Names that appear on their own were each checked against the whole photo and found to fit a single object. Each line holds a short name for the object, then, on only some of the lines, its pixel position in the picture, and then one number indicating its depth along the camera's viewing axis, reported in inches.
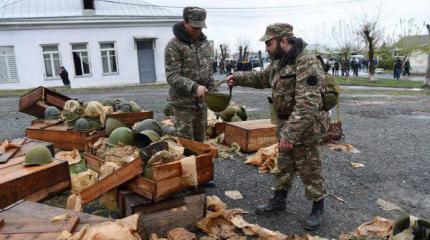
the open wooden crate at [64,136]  245.6
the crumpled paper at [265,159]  219.3
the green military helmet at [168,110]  322.0
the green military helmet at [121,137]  176.9
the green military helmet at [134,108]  279.0
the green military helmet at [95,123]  251.8
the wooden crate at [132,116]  259.9
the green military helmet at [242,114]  302.1
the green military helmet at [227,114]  293.4
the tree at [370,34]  1106.1
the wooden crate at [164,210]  131.8
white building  946.7
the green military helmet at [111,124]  236.1
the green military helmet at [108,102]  280.7
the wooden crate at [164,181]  130.6
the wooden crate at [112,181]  136.6
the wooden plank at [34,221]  109.3
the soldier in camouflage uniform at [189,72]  169.9
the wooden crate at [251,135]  249.3
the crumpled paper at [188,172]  139.7
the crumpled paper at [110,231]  102.0
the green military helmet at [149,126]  200.4
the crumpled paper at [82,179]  176.4
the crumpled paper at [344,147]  264.8
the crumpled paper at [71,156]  229.4
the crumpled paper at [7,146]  199.7
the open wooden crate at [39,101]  284.8
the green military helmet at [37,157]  173.0
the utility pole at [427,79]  912.3
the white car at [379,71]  1726.1
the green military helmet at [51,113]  274.4
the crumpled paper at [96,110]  253.1
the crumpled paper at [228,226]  139.9
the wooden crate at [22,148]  191.9
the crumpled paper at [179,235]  124.6
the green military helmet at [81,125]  246.2
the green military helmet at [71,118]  256.5
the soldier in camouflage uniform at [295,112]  136.3
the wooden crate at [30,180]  154.0
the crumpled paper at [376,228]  141.3
